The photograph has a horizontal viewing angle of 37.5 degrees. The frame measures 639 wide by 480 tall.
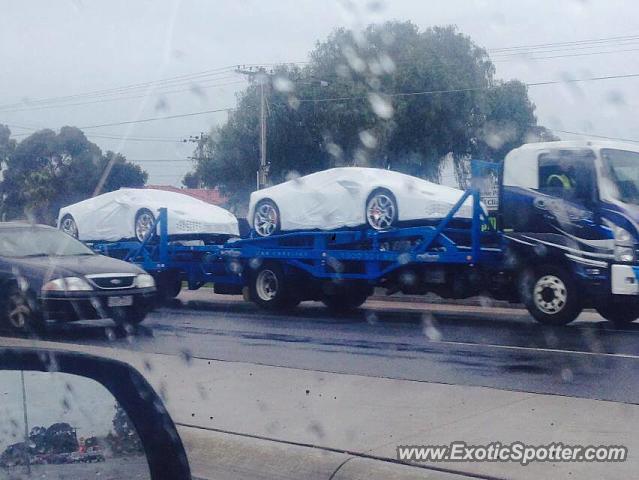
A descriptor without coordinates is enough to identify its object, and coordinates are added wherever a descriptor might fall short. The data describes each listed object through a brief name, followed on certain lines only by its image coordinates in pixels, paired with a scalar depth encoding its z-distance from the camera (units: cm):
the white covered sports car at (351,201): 1516
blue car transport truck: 1289
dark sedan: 1232
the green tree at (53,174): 3791
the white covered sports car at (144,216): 1897
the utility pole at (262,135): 3597
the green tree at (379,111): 3975
